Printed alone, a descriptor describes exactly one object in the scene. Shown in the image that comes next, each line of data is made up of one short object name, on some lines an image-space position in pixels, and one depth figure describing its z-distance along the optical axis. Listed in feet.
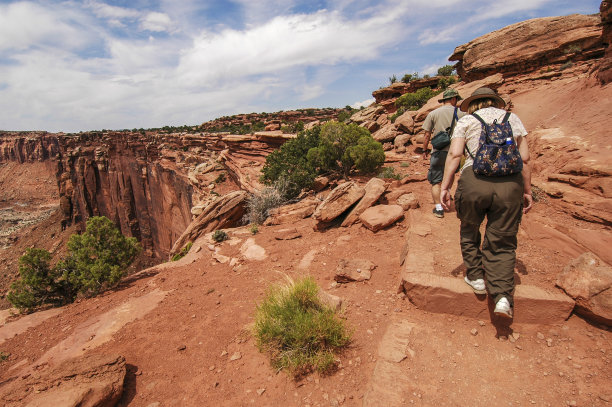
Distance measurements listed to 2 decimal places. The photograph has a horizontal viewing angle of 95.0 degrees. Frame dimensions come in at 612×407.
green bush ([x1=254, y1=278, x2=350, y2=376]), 9.32
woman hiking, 8.58
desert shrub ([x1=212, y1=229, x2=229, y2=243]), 29.78
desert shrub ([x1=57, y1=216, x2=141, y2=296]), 27.25
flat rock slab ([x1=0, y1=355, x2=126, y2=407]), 9.10
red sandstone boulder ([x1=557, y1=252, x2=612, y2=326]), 8.63
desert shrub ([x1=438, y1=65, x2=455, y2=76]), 96.12
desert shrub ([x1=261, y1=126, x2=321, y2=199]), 37.52
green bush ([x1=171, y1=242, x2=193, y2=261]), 39.10
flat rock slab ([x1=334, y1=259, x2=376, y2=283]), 14.42
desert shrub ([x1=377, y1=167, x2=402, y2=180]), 29.13
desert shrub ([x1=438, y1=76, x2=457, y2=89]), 75.18
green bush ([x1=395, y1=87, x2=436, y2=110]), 66.08
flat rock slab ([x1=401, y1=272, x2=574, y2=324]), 9.25
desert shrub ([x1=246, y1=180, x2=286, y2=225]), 34.32
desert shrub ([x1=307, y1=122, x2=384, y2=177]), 34.47
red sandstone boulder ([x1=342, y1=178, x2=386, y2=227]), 22.41
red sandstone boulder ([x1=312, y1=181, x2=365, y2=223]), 23.35
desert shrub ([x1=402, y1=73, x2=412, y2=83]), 95.35
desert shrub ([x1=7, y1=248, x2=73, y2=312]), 26.37
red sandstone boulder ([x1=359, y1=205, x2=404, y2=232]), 19.52
